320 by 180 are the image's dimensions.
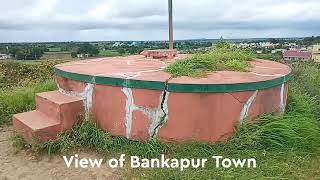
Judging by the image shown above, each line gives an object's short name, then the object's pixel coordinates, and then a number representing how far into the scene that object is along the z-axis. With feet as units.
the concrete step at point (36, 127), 9.08
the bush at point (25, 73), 18.44
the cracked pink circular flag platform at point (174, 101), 8.80
